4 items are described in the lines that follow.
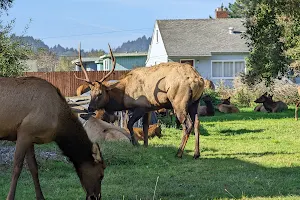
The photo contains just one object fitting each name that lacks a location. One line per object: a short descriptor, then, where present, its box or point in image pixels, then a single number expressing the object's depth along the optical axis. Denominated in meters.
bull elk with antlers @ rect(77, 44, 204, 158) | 14.20
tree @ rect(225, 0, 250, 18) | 72.59
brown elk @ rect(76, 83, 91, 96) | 32.12
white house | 43.25
